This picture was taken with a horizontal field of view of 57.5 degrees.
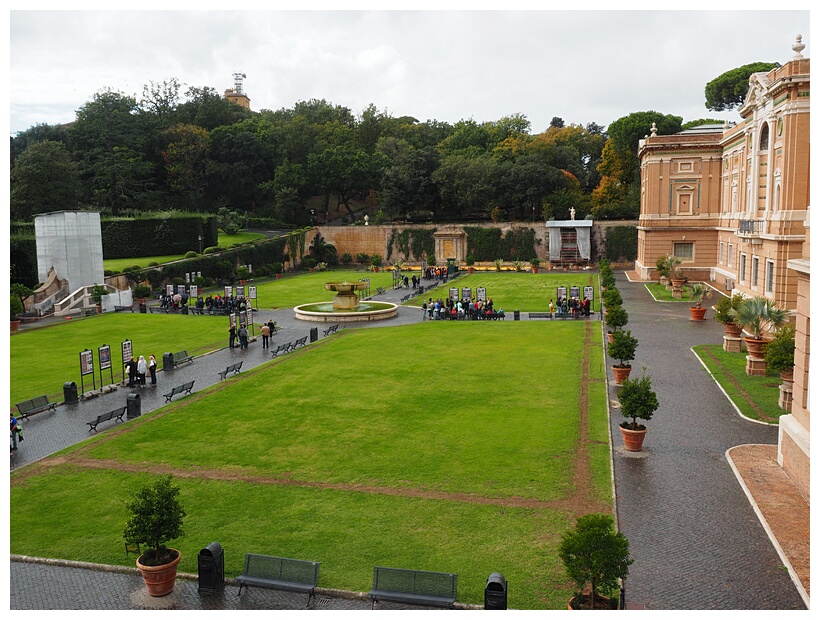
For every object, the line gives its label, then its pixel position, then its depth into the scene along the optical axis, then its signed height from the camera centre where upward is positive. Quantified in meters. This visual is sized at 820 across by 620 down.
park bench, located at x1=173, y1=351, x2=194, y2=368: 29.96 -4.51
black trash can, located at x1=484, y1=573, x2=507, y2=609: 10.85 -5.10
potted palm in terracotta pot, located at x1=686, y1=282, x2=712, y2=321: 37.75 -3.06
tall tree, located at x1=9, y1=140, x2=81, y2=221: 64.12 +5.68
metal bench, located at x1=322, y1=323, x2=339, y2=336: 36.64 -4.26
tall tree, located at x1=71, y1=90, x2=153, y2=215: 77.19 +10.08
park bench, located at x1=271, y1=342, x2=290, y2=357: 30.67 -4.36
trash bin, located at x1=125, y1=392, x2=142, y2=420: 22.17 -4.76
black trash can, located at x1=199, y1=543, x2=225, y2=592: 11.84 -5.12
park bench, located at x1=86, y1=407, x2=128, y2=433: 20.81 -4.81
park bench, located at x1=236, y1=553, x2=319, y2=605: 11.81 -5.25
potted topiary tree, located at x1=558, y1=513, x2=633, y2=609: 10.48 -4.48
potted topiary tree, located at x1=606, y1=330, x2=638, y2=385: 24.43 -3.64
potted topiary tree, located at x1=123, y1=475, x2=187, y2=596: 11.76 -4.55
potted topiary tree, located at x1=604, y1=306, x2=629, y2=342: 31.48 -3.27
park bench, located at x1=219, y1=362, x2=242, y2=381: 26.44 -4.47
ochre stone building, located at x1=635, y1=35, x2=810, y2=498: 17.58 +2.21
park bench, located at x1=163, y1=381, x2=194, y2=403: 23.73 -4.65
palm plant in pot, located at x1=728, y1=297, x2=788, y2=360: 25.70 -2.77
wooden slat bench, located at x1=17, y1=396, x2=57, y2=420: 21.91 -4.76
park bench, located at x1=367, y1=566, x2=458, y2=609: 11.36 -5.25
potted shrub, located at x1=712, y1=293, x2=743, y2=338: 29.75 -3.09
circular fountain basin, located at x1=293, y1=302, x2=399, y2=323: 40.91 -3.84
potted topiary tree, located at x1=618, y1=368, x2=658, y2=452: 18.05 -4.03
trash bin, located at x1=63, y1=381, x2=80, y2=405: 24.09 -4.70
